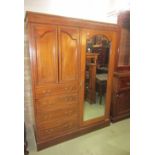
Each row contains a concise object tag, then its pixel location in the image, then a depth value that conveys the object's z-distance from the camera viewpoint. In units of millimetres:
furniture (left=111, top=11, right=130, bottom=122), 2850
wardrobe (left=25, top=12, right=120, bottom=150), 1847
